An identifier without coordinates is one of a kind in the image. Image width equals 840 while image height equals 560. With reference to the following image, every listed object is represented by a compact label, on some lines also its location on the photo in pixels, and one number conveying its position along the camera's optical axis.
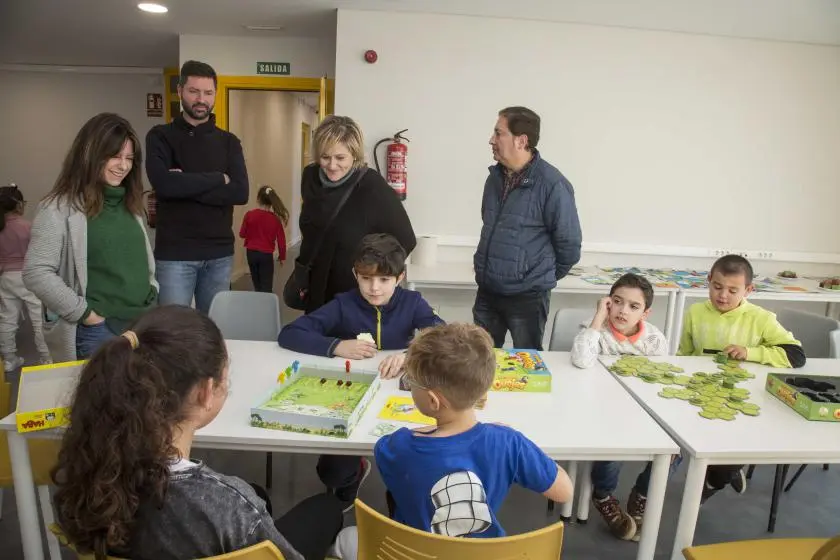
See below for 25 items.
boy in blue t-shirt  1.23
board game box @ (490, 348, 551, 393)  1.89
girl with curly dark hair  0.93
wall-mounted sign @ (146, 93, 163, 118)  6.95
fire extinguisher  4.27
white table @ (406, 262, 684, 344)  3.87
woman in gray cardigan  1.96
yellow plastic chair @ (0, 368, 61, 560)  1.63
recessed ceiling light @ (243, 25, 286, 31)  4.83
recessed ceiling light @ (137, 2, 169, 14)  4.29
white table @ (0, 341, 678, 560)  1.51
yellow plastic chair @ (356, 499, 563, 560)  1.02
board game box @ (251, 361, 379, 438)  1.53
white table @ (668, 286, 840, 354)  3.92
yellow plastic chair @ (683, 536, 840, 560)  1.51
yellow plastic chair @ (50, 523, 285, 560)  0.94
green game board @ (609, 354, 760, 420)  1.81
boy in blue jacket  2.10
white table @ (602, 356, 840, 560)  1.56
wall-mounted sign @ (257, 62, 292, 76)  5.22
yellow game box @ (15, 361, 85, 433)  1.47
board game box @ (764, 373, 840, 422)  1.75
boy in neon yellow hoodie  2.27
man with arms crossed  2.65
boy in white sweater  2.22
